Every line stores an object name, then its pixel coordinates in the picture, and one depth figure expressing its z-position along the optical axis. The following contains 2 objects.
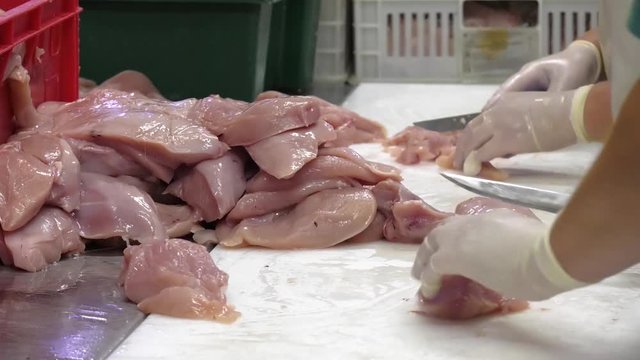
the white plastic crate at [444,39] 2.67
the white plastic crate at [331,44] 2.70
